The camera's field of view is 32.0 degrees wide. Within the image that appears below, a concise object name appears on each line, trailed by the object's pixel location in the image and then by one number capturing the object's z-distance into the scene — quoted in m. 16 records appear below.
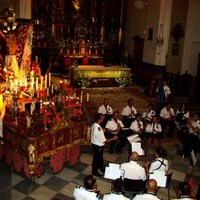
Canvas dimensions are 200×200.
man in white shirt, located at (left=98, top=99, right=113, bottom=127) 11.21
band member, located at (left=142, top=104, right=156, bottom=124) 11.12
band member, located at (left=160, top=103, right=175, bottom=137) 11.70
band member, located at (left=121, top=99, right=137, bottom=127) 11.24
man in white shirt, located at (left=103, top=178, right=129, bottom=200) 5.61
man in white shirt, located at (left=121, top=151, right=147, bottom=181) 7.09
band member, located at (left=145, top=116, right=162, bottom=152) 10.40
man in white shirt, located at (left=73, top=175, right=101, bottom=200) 5.66
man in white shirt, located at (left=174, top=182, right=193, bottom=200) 5.66
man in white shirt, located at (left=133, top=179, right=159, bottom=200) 5.67
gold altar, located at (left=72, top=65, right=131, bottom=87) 17.77
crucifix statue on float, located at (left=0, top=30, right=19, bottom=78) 10.22
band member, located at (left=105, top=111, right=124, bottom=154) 9.91
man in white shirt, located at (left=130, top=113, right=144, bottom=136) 10.21
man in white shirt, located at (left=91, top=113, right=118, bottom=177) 8.33
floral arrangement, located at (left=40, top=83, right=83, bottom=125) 8.29
